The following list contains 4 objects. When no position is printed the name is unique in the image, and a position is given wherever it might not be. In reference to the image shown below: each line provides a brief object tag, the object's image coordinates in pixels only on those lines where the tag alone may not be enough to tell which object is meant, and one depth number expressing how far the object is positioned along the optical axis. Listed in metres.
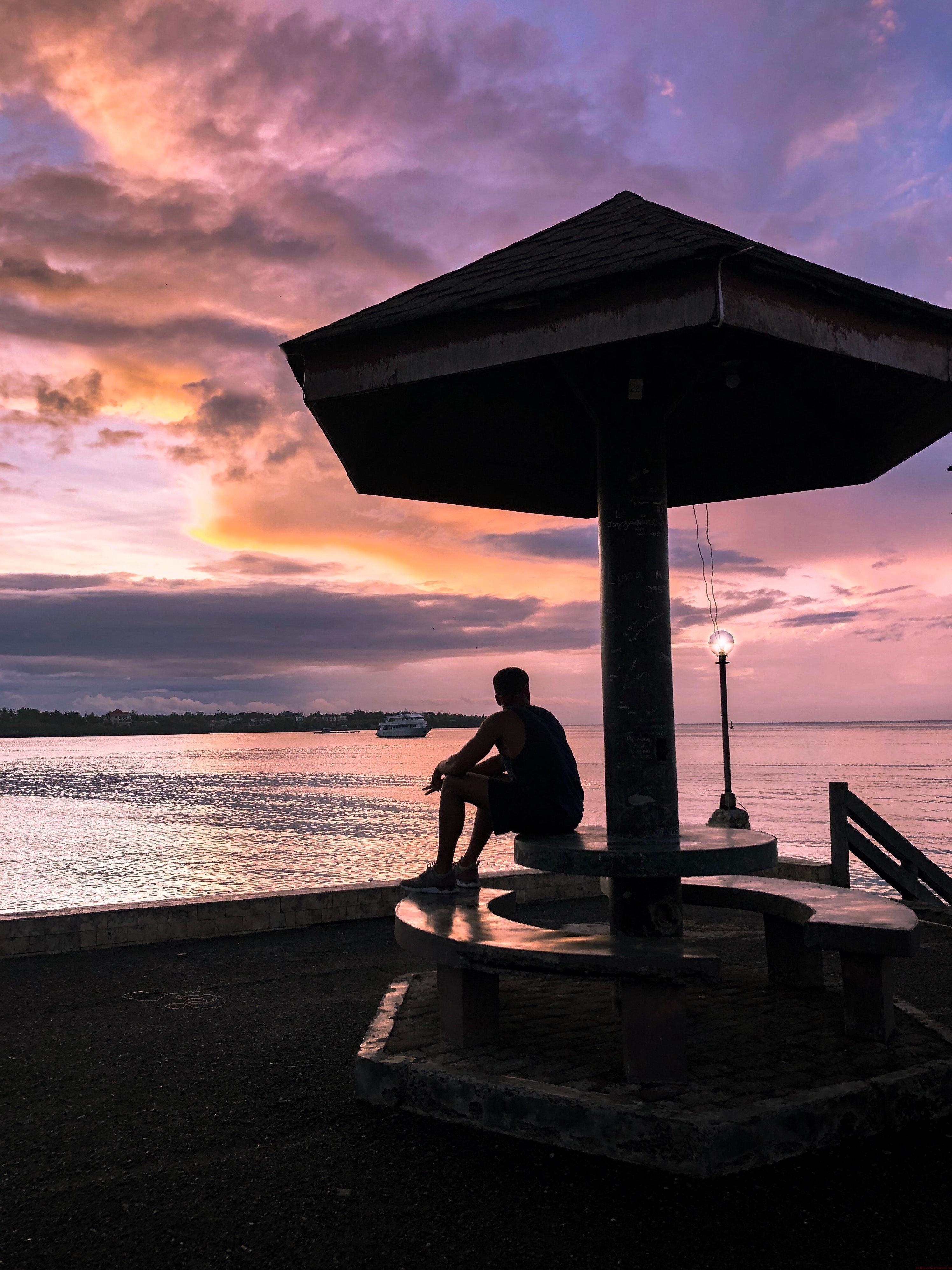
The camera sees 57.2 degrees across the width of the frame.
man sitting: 5.43
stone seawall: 8.08
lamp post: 16.80
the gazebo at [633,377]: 4.45
